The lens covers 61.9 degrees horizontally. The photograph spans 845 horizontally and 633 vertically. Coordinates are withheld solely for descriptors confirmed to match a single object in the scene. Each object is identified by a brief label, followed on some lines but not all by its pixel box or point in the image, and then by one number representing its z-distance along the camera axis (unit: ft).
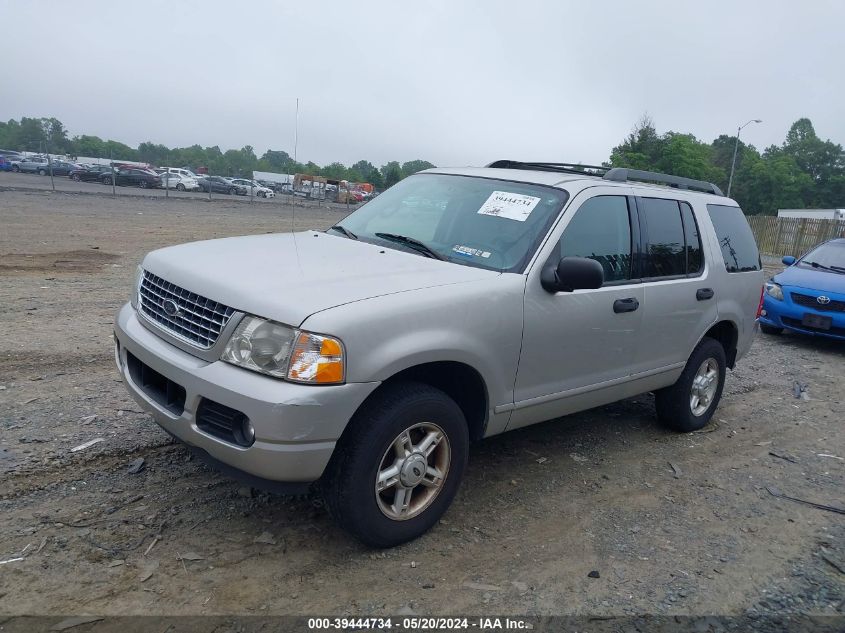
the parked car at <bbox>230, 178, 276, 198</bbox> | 170.19
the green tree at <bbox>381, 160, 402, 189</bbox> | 160.82
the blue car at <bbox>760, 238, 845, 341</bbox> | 29.71
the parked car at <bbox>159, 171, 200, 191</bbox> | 146.10
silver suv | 10.03
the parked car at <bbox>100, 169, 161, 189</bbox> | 134.21
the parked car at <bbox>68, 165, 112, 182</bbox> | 139.44
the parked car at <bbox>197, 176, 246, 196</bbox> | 163.73
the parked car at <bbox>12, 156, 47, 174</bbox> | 158.30
